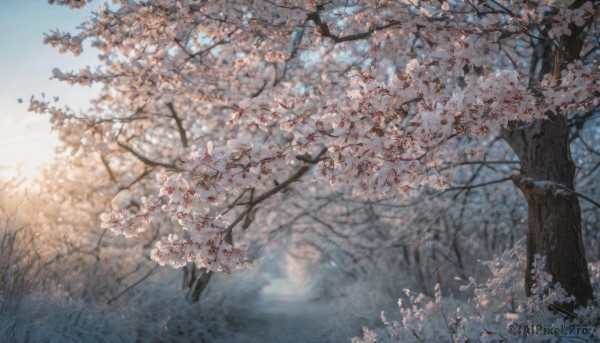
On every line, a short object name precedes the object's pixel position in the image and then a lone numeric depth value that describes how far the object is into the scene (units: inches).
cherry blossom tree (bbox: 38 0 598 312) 104.0
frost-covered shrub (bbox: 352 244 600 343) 134.7
